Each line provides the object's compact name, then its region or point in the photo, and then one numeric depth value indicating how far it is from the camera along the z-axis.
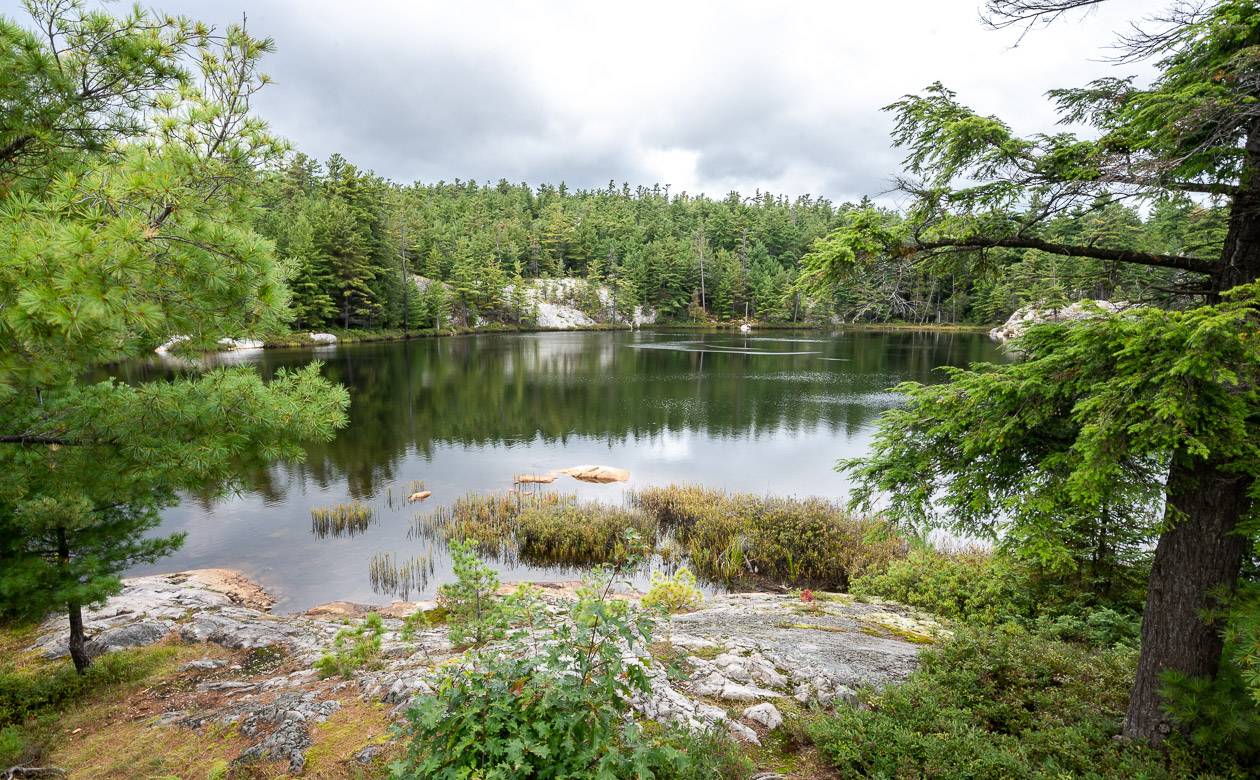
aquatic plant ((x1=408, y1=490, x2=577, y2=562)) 12.81
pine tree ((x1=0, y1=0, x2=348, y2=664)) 3.08
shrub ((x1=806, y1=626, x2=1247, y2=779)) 3.61
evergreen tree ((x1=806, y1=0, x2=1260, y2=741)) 2.89
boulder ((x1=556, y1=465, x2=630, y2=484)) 17.23
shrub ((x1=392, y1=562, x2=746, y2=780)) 2.82
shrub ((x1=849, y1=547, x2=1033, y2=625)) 7.43
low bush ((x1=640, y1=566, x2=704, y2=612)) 8.05
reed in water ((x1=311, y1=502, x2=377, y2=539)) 13.56
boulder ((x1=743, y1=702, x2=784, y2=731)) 4.58
